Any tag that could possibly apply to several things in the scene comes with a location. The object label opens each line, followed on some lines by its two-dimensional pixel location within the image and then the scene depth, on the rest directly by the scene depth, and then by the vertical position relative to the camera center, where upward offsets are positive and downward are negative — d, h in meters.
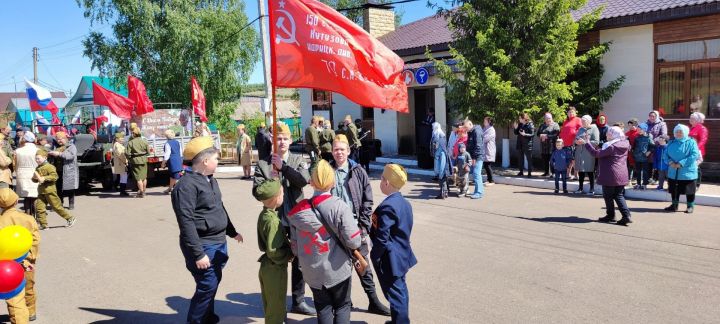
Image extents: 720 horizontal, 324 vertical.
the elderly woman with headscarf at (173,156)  12.21 -0.49
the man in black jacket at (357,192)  4.99 -0.58
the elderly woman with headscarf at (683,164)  9.06 -0.75
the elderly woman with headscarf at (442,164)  11.45 -0.79
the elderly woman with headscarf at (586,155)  10.97 -0.68
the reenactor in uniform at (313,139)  13.59 -0.23
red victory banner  5.04 +0.70
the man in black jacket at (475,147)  11.46 -0.48
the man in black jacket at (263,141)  13.83 -0.25
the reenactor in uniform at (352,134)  14.01 -0.15
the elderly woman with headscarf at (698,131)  10.33 -0.25
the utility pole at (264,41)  17.80 +2.89
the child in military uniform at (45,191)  9.25 -0.89
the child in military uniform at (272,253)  4.21 -0.95
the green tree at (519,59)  13.55 +1.61
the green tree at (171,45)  25.81 +4.26
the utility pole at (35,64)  49.81 +6.69
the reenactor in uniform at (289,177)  4.81 -0.41
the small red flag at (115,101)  16.62 +1.03
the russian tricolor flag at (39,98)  21.38 +1.56
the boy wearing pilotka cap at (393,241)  4.36 -0.91
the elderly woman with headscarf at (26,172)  9.19 -0.56
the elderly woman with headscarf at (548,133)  12.90 -0.25
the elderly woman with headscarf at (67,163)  10.47 -0.50
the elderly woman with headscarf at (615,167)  8.24 -0.70
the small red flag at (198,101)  16.98 +0.99
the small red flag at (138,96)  15.70 +1.11
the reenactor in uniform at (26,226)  4.96 -0.81
